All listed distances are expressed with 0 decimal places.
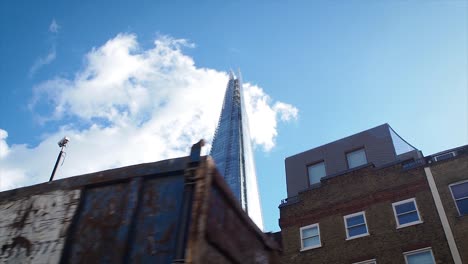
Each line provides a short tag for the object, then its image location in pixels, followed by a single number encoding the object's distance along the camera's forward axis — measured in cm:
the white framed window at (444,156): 2025
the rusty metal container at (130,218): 413
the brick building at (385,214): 1823
